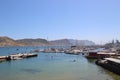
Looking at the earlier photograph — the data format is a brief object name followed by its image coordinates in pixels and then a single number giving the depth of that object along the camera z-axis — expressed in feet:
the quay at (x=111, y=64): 62.91
